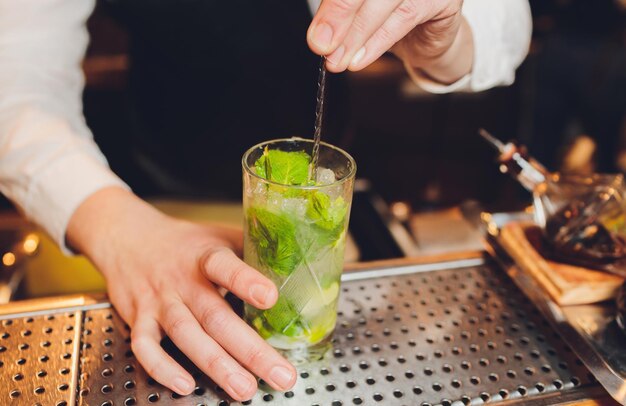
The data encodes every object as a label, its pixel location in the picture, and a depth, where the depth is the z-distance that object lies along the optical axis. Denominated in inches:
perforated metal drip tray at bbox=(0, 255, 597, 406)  24.5
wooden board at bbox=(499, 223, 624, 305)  28.0
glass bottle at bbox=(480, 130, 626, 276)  28.6
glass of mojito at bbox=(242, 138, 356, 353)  23.8
